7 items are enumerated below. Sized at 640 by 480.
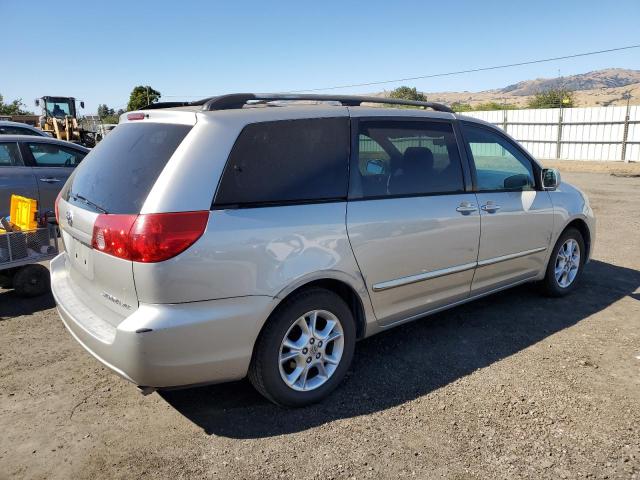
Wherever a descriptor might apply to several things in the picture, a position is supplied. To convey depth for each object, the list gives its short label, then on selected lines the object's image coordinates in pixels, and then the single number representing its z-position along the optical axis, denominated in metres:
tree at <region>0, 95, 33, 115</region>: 62.21
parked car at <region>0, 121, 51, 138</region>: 10.37
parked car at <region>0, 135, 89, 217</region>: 7.24
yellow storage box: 5.26
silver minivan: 2.60
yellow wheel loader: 23.52
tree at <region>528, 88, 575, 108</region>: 43.65
